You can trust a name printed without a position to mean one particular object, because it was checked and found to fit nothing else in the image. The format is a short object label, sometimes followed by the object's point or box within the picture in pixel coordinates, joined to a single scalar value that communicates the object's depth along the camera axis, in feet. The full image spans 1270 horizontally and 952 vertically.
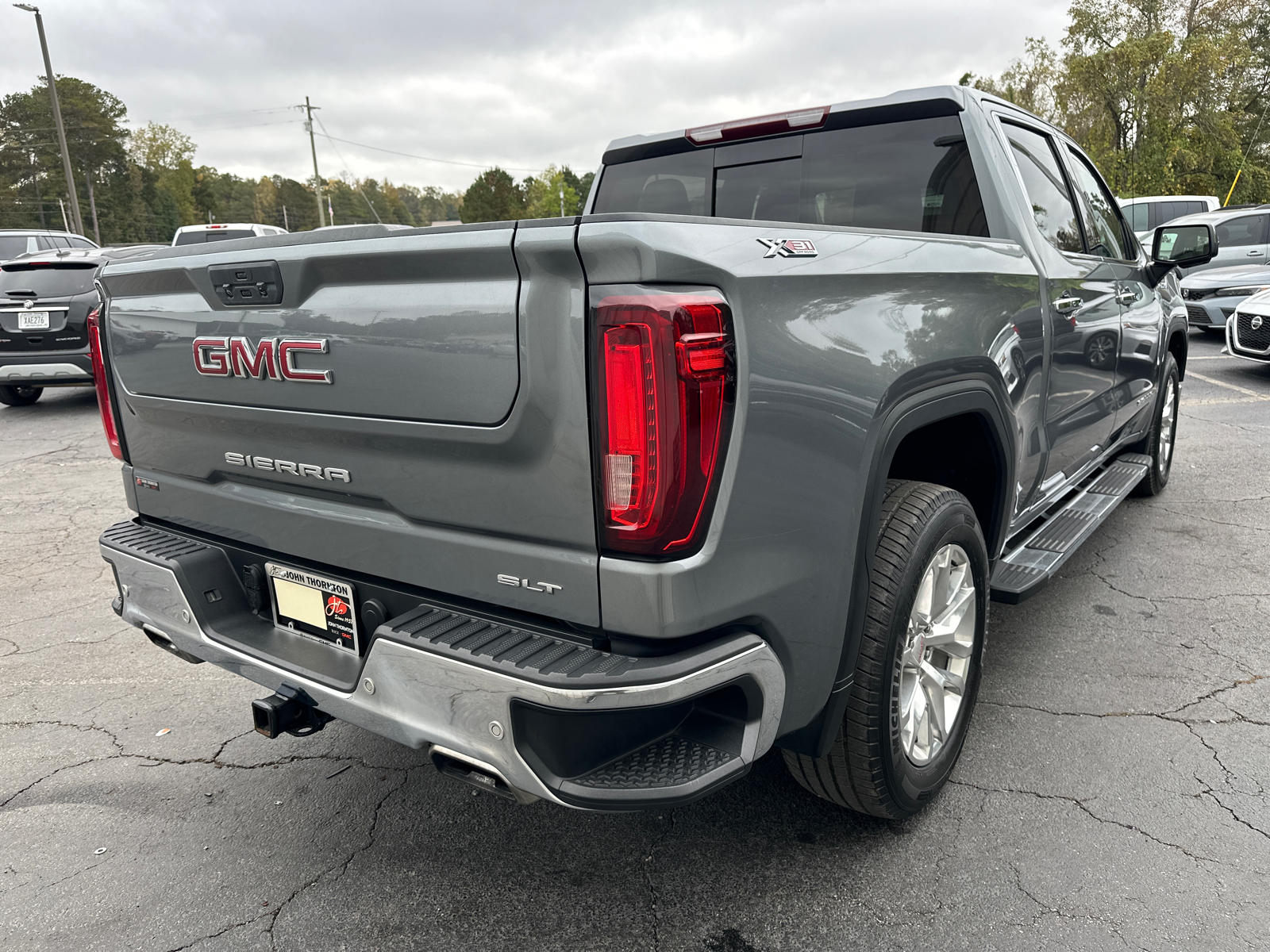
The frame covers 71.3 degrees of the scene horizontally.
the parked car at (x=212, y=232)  41.34
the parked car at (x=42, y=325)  29.78
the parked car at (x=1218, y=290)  37.50
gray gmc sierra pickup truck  5.26
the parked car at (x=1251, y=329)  30.86
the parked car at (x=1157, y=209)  53.11
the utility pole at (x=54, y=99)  86.99
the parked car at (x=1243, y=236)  42.47
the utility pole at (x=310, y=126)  192.22
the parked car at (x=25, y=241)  41.46
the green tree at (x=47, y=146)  212.02
